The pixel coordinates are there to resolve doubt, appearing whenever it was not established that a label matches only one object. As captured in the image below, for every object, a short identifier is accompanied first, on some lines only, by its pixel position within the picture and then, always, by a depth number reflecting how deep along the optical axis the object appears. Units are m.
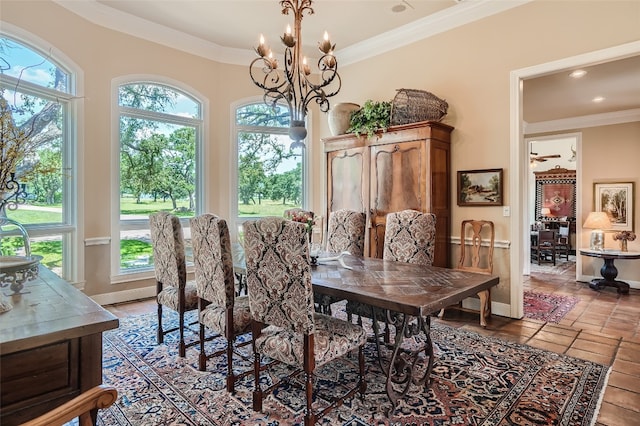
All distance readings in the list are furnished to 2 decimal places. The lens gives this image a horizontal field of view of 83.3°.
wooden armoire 3.95
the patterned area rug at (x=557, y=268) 6.87
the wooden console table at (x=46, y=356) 1.02
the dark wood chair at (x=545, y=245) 7.70
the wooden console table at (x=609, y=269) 5.22
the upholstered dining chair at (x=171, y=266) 2.73
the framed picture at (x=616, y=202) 5.73
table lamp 5.66
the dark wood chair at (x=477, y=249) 3.84
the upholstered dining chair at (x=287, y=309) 1.84
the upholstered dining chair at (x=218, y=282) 2.30
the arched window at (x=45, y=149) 3.47
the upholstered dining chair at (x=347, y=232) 3.58
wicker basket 4.01
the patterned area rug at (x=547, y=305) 3.97
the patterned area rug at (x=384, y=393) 2.04
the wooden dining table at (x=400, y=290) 1.86
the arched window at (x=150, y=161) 4.45
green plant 4.32
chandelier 2.80
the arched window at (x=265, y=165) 5.39
